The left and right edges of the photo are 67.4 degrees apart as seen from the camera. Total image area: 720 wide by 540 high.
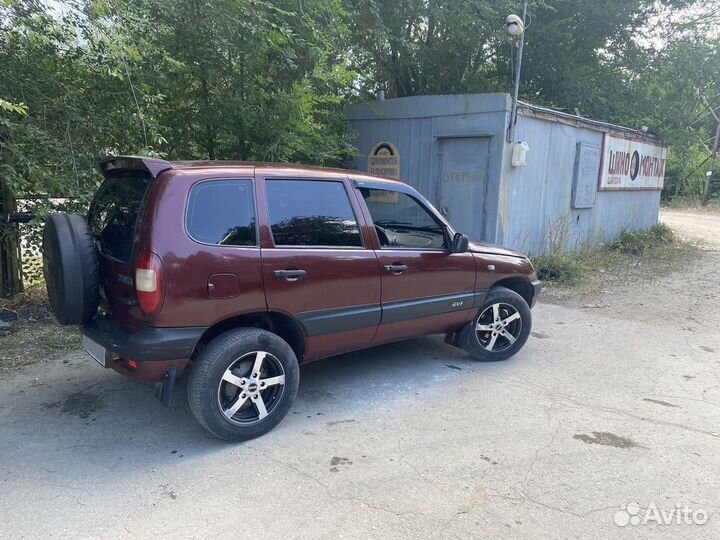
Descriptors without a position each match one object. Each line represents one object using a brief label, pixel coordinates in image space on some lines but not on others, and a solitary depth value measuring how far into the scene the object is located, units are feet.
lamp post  24.35
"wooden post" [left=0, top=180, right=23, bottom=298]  19.39
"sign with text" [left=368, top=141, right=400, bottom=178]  31.09
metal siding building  27.37
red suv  10.73
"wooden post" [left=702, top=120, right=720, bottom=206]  92.84
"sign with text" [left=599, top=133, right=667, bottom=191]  36.78
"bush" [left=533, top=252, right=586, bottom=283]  29.19
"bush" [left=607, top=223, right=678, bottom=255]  39.58
